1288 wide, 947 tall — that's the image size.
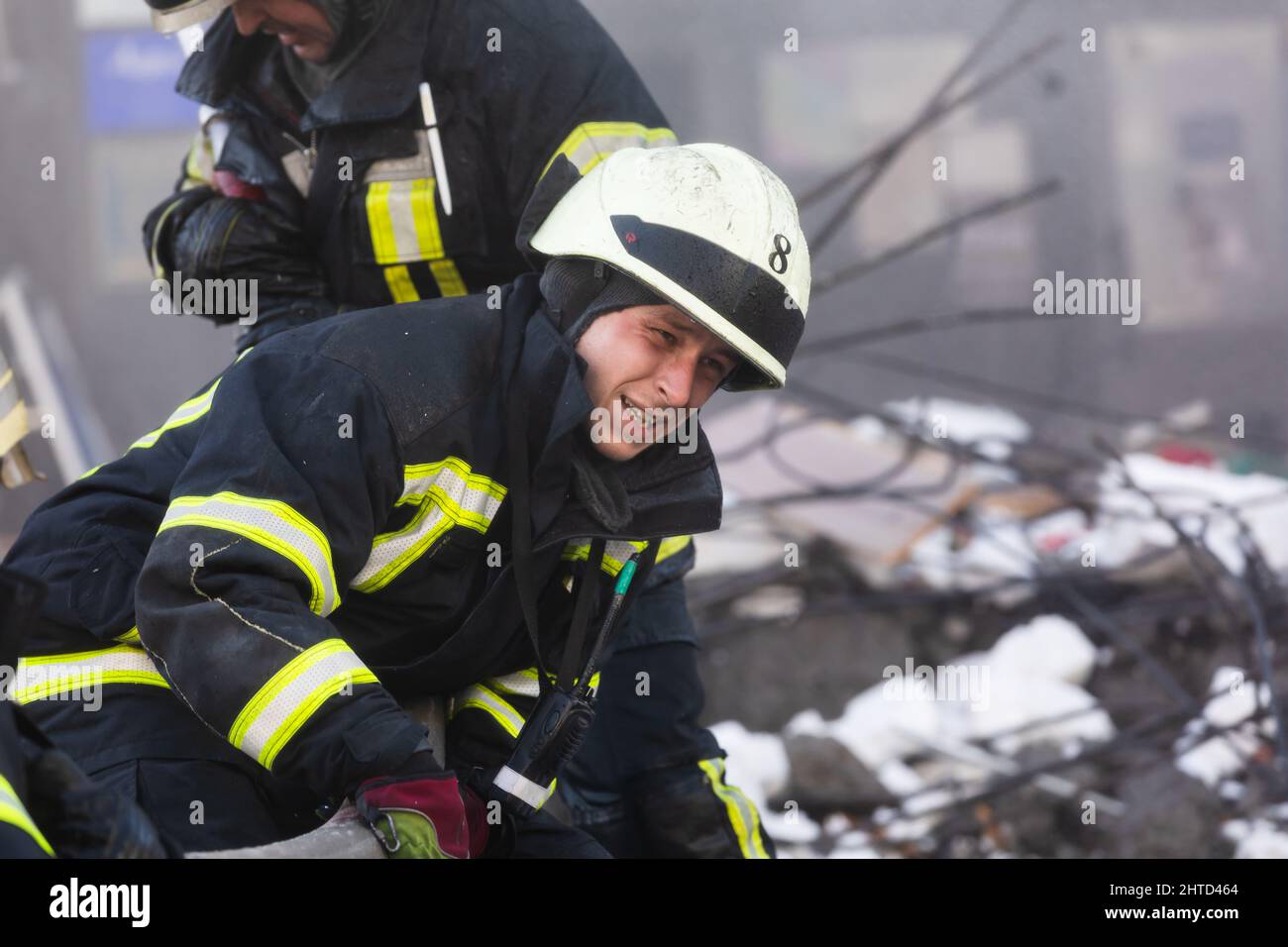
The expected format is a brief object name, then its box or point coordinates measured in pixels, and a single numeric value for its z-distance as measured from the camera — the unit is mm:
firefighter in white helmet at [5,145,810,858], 2152
